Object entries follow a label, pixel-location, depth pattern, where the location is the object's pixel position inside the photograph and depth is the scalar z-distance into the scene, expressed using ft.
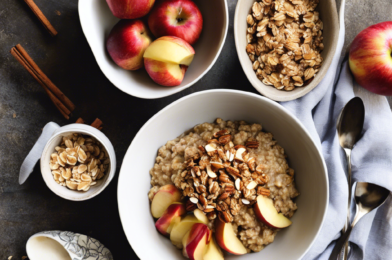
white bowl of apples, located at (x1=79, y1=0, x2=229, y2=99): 2.52
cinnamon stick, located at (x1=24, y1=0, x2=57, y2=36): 2.70
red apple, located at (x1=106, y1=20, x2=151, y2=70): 2.55
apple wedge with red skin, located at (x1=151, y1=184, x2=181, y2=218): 2.53
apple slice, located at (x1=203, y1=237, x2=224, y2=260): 2.49
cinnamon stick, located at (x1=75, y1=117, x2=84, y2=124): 2.71
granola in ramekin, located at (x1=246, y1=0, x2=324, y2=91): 2.62
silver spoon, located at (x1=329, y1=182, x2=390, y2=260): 2.65
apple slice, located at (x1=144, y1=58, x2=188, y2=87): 2.52
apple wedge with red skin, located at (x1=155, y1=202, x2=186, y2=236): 2.51
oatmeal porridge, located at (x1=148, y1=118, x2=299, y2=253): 2.48
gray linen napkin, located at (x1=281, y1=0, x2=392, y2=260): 2.63
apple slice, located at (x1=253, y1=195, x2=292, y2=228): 2.48
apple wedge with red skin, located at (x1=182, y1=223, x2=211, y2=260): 2.46
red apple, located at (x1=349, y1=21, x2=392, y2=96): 2.59
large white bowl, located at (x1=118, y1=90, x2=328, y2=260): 2.50
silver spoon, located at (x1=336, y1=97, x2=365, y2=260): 2.67
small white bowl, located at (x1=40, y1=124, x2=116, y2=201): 2.58
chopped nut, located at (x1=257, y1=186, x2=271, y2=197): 2.50
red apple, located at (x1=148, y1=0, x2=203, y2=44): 2.56
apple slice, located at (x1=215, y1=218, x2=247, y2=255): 2.48
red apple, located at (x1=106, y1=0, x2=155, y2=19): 2.50
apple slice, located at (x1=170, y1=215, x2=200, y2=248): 2.50
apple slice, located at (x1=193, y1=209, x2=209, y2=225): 2.50
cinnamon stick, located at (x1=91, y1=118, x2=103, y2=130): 2.73
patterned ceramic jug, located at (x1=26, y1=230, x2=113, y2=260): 2.59
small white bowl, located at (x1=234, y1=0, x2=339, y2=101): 2.59
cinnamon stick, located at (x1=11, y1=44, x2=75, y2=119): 2.69
